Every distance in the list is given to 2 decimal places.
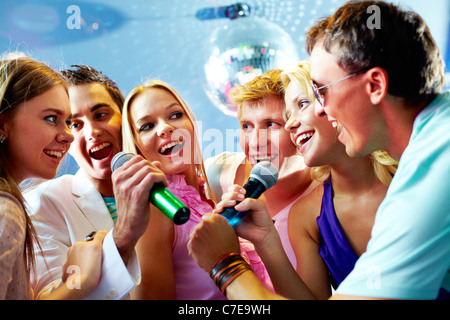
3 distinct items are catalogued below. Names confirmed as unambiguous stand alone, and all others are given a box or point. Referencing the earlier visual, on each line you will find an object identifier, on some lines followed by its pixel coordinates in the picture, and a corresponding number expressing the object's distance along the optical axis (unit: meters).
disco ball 1.61
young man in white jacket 0.99
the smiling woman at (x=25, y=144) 0.92
